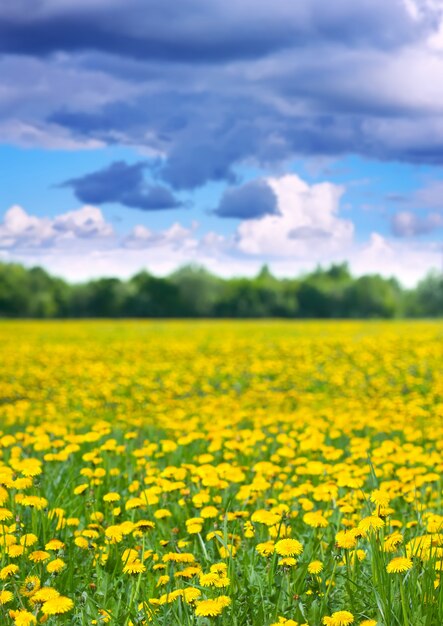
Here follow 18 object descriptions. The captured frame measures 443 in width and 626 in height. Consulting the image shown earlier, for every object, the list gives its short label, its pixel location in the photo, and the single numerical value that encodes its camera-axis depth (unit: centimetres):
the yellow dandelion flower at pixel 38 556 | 333
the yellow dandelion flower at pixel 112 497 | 401
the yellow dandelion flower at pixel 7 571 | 305
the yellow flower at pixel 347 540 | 309
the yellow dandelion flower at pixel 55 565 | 326
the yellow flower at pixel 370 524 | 306
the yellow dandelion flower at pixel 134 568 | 319
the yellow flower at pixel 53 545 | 344
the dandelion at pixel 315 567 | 319
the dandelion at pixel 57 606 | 267
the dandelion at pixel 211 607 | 260
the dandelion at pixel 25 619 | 274
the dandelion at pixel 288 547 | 297
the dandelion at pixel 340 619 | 261
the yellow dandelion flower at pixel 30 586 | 304
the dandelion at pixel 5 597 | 284
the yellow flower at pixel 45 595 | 277
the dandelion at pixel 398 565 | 284
